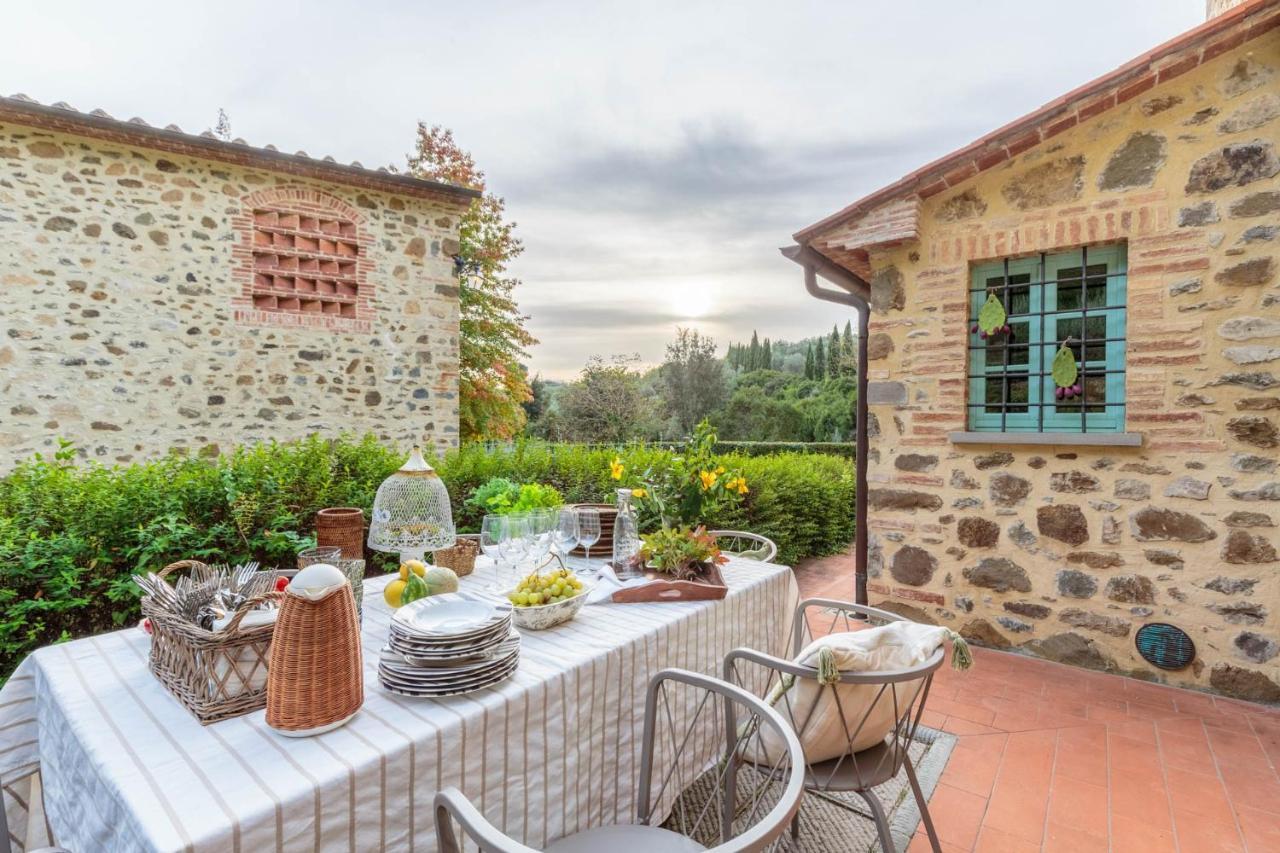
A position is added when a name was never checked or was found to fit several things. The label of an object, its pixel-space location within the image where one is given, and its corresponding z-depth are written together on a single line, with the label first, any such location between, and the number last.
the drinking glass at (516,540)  1.96
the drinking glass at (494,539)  1.97
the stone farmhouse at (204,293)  4.72
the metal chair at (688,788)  0.93
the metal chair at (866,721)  1.46
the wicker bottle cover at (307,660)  1.07
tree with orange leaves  10.59
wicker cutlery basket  1.12
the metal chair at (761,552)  2.76
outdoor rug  1.96
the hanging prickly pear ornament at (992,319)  3.52
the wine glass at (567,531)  2.06
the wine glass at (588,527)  2.13
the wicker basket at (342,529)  1.95
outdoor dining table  0.91
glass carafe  2.12
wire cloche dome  1.92
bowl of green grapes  1.62
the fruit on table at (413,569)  1.79
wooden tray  1.91
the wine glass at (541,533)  2.02
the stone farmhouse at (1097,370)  2.91
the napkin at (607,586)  1.91
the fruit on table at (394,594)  1.72
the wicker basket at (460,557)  2.14
